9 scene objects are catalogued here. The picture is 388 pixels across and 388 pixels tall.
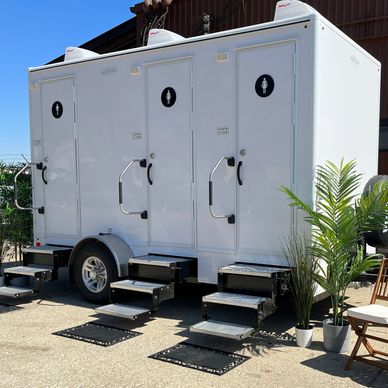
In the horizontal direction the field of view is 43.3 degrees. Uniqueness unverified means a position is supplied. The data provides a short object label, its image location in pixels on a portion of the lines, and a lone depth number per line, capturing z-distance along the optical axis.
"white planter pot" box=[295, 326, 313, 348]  4.27
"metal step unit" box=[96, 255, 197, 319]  5.04
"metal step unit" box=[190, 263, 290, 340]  4.26
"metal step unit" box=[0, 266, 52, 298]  5.91
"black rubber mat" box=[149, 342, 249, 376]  3.87
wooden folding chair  3.56
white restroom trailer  4.61
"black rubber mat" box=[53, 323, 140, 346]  4.52
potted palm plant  4.16
